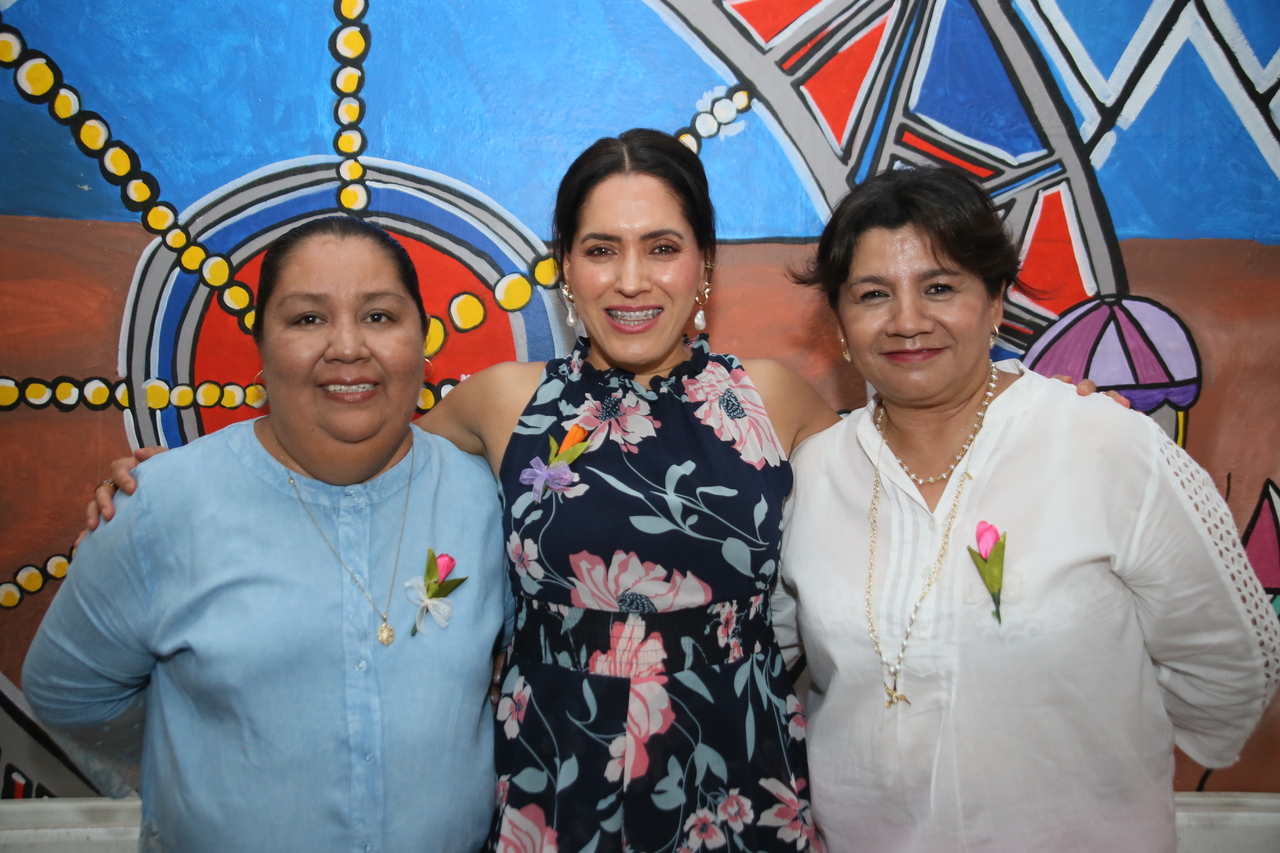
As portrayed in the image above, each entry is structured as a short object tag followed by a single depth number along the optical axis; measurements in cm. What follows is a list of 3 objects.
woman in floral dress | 146
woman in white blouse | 136
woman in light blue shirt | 128
